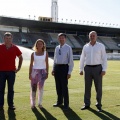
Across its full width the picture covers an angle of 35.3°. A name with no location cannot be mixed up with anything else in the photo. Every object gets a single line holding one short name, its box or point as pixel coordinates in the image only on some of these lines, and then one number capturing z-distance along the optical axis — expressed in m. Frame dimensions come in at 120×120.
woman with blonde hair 4.65
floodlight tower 53.56
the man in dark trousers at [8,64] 4.49
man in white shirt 4.65
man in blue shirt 4.75
